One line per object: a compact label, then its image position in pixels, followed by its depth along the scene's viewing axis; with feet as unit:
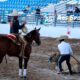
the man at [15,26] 36.91
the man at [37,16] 85.58
